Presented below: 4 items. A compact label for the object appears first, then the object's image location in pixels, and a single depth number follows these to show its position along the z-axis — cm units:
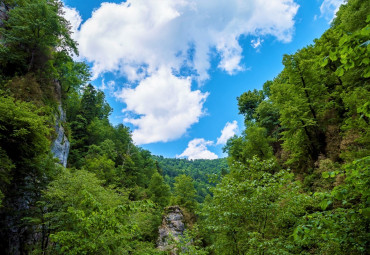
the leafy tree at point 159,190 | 2808
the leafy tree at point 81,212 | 453
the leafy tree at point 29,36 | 1518
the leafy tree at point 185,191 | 2559
